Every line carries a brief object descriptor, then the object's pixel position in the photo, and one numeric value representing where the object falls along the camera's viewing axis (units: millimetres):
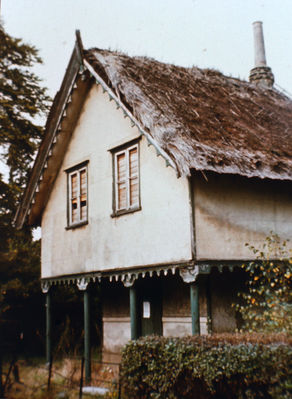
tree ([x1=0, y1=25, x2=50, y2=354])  21969
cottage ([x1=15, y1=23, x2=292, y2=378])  11719
